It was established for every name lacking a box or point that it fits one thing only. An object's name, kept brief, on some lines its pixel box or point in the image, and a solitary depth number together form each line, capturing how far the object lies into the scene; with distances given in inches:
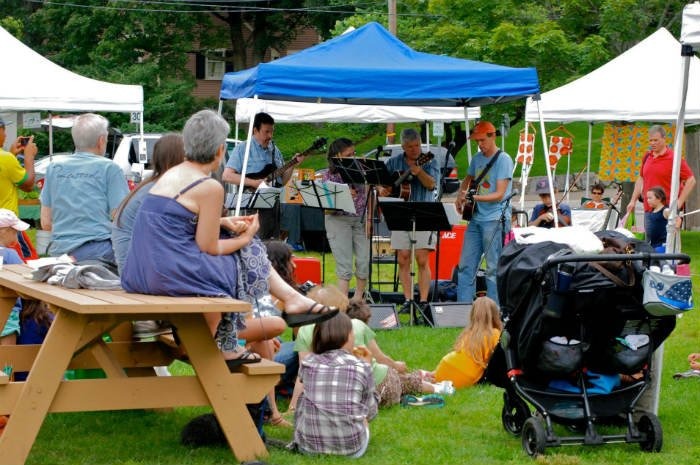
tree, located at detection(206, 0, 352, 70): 1566.2
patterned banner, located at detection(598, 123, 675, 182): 684.1
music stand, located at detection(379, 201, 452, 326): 406.9
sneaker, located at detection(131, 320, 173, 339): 263.9
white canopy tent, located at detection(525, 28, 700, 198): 541.6
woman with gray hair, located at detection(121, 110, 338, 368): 215.6
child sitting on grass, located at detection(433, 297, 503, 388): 307.6
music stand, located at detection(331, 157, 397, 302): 433.4
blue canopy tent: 372.8
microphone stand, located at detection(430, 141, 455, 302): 438.3
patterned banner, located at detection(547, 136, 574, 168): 735.7
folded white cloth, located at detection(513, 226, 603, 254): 237.0
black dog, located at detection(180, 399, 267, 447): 239.9
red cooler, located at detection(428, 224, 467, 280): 521.3
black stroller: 228.1
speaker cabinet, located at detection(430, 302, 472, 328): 415.2
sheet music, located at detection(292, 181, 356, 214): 429.4
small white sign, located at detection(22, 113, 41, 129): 713.0
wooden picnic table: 206.5
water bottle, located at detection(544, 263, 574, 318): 224.7
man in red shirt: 529.7
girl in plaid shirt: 232.5
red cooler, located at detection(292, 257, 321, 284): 461.4
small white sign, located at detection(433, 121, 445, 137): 791.7
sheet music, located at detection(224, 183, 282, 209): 462.0
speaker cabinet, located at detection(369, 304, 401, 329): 404.5
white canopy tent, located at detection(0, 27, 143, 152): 467.5
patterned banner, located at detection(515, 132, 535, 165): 692.1
